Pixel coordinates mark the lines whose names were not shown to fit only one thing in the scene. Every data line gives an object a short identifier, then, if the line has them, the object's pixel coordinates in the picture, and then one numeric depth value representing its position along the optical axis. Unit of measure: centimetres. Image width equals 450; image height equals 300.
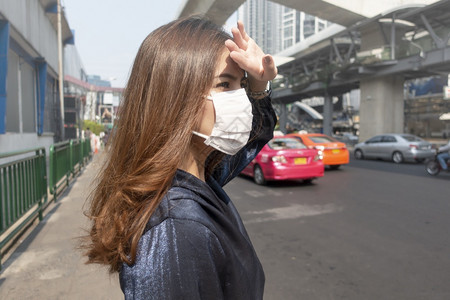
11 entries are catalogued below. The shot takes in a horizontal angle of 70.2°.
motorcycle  970
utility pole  1564
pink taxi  826
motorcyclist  946
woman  78
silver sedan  1345
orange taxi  1122
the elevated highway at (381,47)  1752
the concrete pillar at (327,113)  3169
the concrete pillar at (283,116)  4566
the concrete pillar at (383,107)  2142
